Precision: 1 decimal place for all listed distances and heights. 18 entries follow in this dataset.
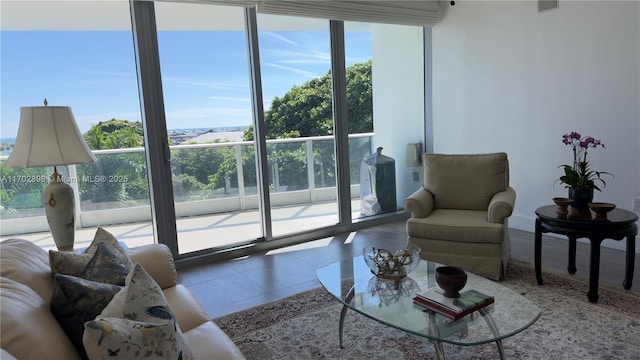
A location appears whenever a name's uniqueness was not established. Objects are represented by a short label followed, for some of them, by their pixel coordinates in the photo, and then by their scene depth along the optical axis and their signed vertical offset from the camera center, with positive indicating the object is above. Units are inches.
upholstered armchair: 114.5 -28.2
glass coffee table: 63.7 -31.6
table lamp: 81.6 -2.1
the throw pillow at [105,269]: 56.1 -17.8
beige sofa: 41.0 -19.6
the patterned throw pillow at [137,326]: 39.2 -19.4
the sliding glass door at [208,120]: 137.1 +4.2
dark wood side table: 97.7 -28.0
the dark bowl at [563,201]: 107.3 -22.5
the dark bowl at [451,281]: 69.9 -26.9
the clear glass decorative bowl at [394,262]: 80.4 -26.8
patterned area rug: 81.6 -45.1
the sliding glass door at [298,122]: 154.2 +2.3
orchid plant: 106.3 -16.4
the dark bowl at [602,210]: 100.1 -23.4
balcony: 121.0 -20.1
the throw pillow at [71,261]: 56.5 -16.9
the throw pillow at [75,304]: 47.4 -18.8
